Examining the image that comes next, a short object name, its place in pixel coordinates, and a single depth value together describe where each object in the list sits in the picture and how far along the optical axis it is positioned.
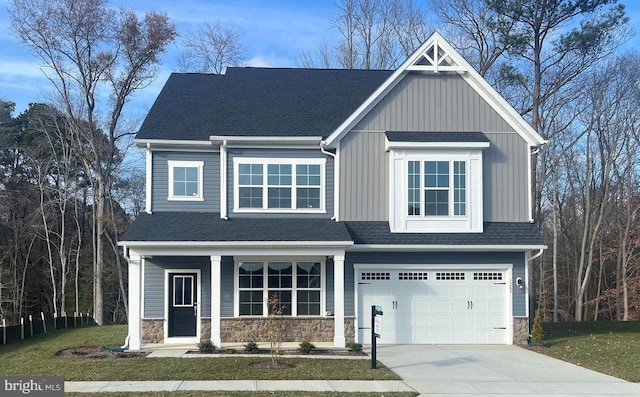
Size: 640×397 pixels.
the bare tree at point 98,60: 31.00
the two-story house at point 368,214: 17.70
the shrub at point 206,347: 15.92
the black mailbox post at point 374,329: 13.52
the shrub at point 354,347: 16.16
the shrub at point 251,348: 15.77
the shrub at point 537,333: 17.62
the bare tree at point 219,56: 38.53
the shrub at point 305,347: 15.64
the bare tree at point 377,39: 35.67
